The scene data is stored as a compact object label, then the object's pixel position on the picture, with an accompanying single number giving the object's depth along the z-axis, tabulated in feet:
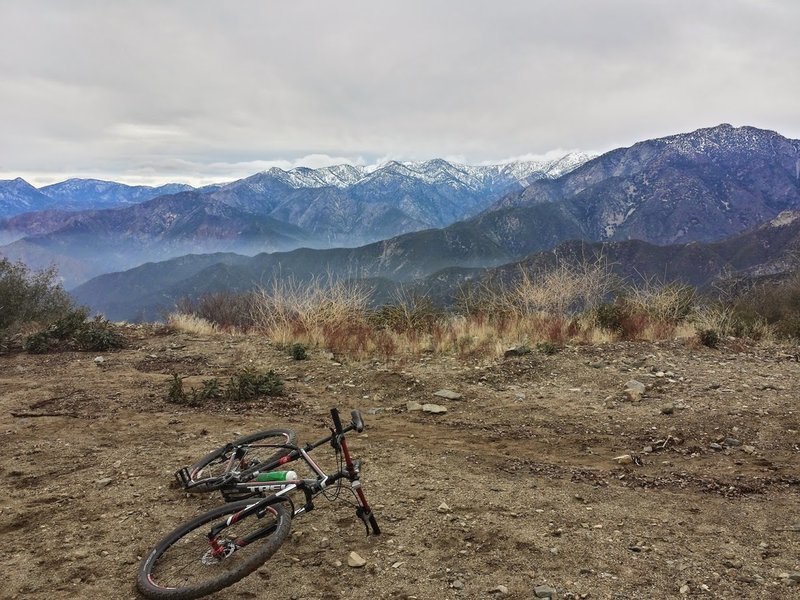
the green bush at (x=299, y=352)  30.99
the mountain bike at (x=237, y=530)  10.38
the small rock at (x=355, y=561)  11.39
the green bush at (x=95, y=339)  34.53
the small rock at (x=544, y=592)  10.07
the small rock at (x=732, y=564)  10.73
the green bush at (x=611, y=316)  34.68
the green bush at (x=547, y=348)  29.04
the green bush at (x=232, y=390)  23.47
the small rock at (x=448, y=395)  23.94
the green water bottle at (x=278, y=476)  12.09
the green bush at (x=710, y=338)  29.22
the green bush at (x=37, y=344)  33.50
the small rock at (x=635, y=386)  22.66
